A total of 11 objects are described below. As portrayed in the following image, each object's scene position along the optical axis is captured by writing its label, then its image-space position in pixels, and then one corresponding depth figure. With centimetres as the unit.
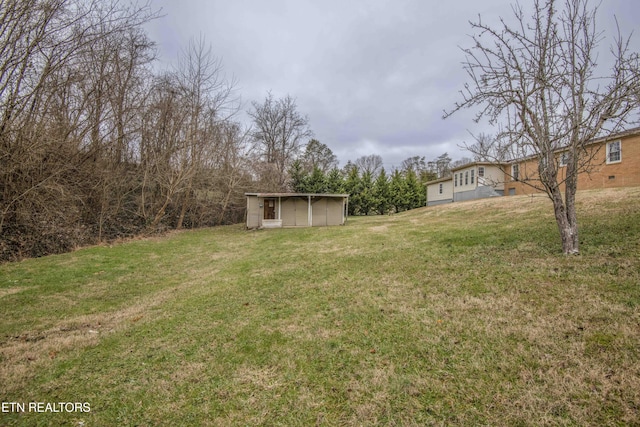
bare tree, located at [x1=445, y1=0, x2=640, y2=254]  460
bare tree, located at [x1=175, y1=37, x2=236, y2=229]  1650
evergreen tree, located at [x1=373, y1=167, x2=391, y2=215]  2939
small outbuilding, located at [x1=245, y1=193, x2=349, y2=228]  1822
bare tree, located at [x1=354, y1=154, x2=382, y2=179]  4475
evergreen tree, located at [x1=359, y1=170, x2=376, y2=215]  2921
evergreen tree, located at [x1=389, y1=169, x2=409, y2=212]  2938
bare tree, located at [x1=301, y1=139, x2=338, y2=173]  3354
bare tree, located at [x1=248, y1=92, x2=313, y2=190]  2931
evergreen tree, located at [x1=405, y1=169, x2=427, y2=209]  2968
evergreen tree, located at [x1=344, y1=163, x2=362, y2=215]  2944
